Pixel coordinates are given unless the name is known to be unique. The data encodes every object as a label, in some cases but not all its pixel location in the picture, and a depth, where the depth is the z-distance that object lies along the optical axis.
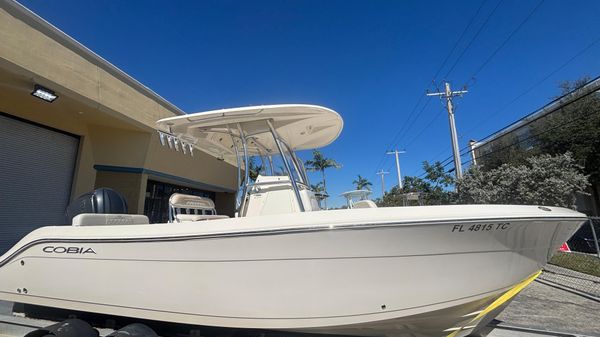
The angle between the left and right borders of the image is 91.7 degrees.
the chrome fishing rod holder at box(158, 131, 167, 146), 3.35
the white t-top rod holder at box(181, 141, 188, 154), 3.65
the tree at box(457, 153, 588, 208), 11.31
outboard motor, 2.83
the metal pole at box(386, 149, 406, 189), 40.75
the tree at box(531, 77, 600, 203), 17.45
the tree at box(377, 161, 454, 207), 16.88
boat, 1.89
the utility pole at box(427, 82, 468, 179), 16.19
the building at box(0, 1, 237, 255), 6.28
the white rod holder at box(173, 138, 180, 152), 3.55
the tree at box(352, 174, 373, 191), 49.59
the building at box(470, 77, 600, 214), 18.91
